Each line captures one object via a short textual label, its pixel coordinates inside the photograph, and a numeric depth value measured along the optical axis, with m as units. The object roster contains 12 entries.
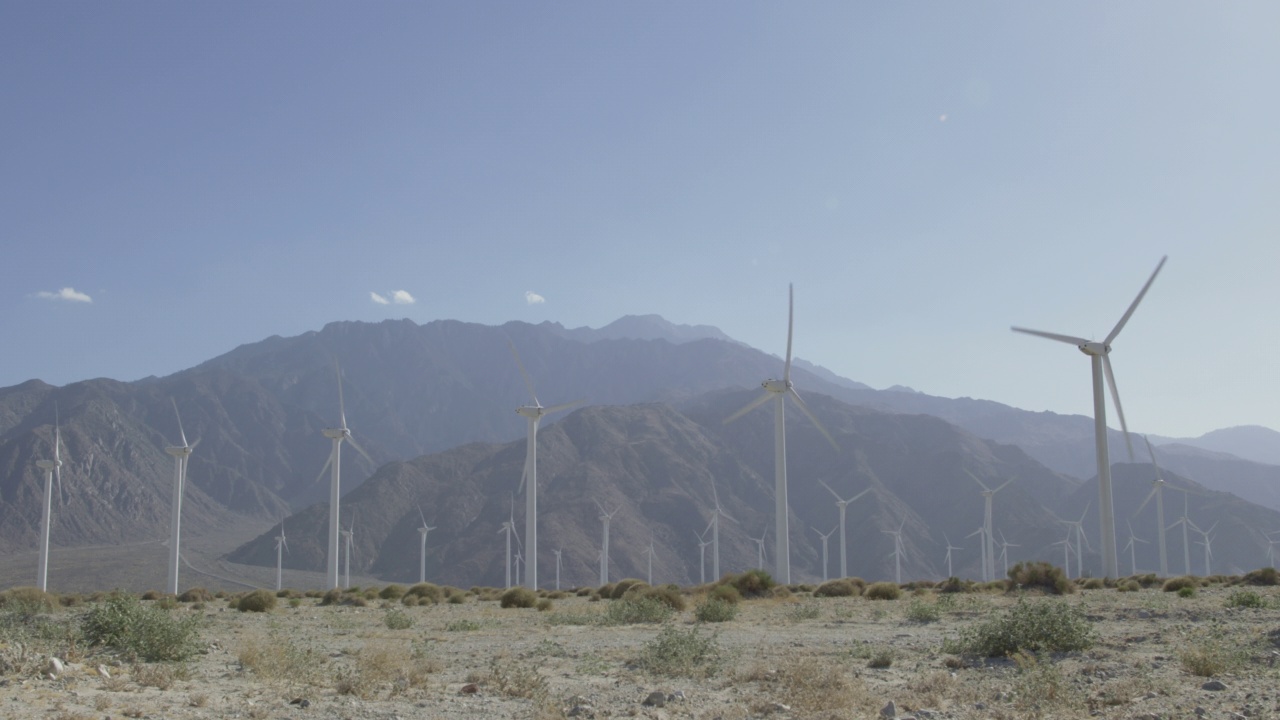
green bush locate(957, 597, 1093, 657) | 16.27
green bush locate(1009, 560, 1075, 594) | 33.88
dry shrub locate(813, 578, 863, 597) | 38.68
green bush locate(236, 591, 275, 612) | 36.22
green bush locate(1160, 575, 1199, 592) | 33.78
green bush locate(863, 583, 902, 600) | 35.47
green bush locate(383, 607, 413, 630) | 26.20
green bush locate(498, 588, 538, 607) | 37.53
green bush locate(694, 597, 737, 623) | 25.83
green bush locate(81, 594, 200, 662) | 16.52
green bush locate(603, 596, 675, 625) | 26.09
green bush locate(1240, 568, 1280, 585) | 34.09
